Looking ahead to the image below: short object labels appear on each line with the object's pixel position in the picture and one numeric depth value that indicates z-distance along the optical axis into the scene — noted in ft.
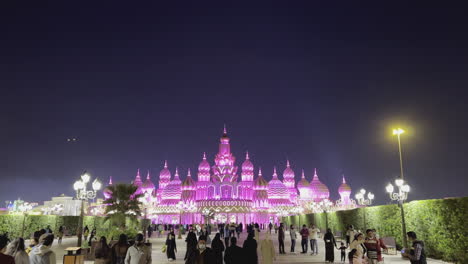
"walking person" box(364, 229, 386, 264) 30.12
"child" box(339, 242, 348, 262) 52.03
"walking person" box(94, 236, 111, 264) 29.96
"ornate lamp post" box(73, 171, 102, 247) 58.09
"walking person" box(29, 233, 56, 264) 22.00
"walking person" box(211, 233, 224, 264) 29.48
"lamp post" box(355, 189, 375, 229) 148.15
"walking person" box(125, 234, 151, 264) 25.79
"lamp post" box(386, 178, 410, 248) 64.60
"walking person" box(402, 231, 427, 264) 28.25
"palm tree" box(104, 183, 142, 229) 105.50
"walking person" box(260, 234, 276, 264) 33.99
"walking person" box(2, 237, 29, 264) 20.22
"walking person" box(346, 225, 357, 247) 54.25
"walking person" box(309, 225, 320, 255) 63.26
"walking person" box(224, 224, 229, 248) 97.98
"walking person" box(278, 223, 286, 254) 66.44
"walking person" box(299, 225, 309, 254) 68.03
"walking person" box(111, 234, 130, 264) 29.43
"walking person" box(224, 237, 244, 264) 23.43
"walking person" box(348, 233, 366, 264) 27.89
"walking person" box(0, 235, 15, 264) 14.89
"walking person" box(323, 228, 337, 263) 53.86
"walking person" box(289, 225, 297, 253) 69.48
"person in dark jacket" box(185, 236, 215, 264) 25.44
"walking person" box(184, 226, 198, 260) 29.04
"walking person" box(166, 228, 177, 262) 58.29
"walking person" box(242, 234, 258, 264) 24.27
